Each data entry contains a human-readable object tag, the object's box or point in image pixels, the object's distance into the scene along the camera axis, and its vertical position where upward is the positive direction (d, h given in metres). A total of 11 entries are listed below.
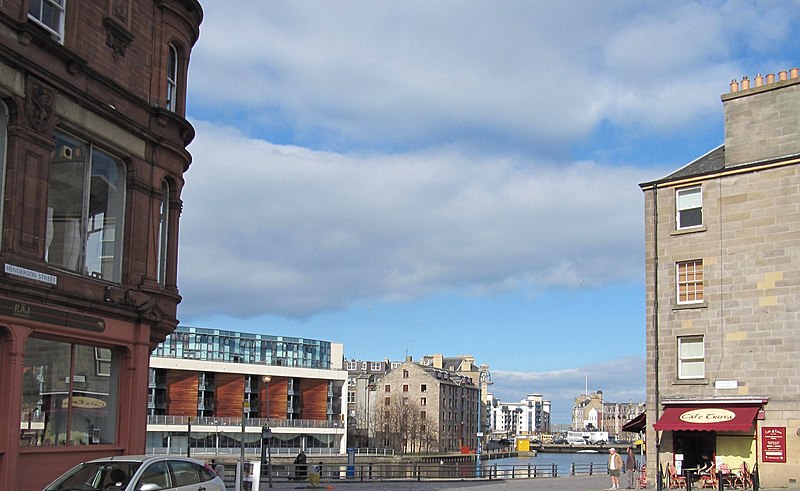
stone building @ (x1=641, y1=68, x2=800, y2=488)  32.12 +3.00
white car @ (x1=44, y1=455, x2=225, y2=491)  16.17 -1.84
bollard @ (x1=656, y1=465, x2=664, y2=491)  31.58 -3.42
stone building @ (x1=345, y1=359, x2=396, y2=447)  149.88 -5.36
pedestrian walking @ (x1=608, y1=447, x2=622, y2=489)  36.02 -3.45
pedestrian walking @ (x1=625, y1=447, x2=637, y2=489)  39.83 -3.74
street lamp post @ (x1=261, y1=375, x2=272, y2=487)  43.88 -2.84
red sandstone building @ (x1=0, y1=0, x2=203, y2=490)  19.61 +3.61
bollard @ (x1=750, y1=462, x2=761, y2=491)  28.72 -3.05
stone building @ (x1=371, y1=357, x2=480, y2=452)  142.50 -5.50
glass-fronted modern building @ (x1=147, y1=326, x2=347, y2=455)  108.69 -2.53
